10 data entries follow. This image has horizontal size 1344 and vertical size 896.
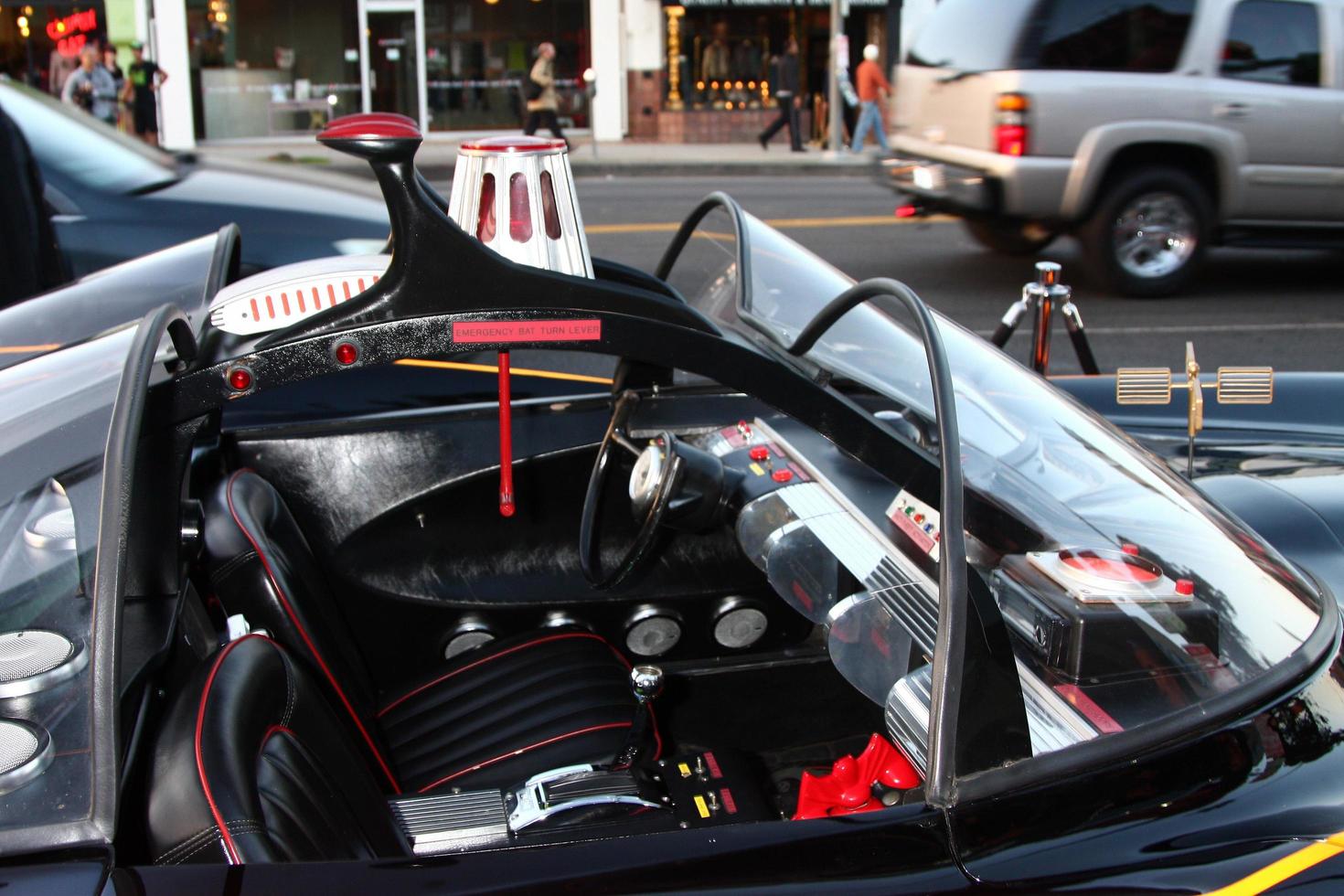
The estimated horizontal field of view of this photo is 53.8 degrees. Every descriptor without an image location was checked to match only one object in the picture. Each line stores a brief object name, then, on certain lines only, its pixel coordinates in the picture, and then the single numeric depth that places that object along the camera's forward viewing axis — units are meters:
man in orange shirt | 16.83
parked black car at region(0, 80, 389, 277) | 4.98
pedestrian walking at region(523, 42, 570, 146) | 18.06
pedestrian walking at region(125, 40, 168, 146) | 16.52
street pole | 17.58
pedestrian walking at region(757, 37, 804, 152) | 18.47
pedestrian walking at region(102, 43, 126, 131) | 16.56
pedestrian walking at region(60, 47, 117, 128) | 15.12
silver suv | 8.38
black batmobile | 1.55
